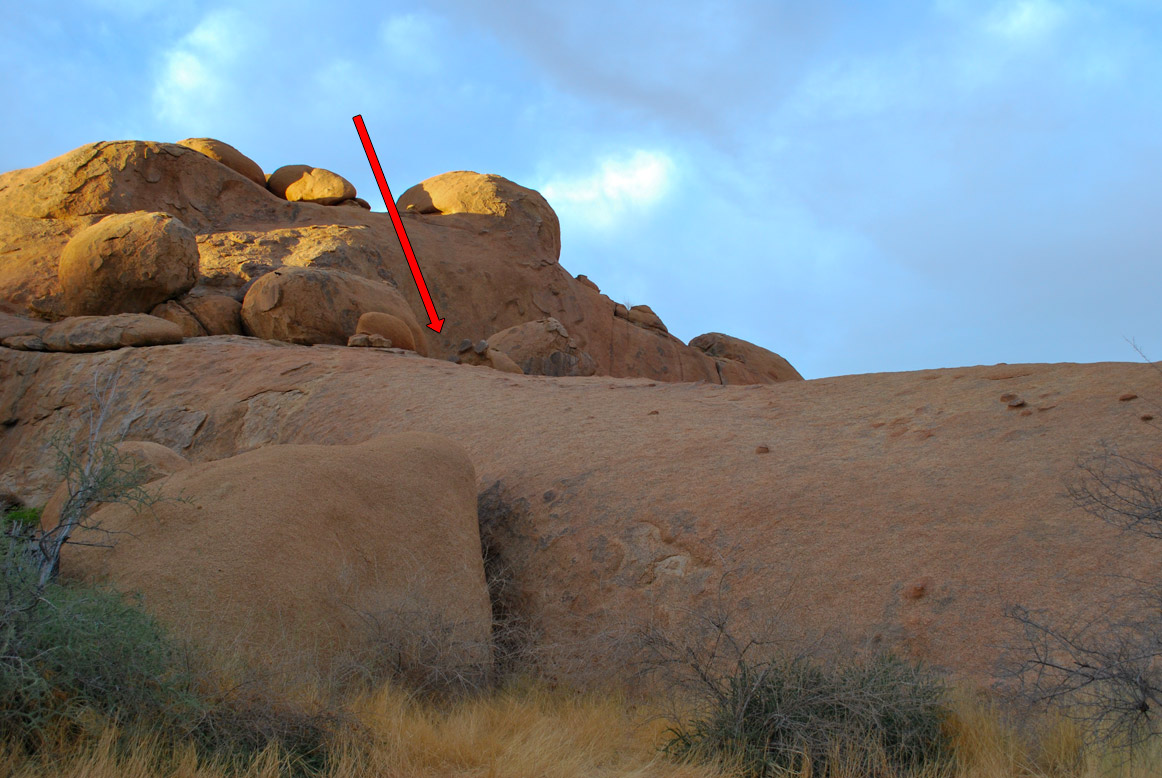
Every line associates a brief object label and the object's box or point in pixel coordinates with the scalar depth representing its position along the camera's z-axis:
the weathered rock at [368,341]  13.50
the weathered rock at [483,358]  14.72
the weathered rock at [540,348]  17.02
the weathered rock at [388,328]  14.12
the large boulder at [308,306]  14.86
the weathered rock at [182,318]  15.38
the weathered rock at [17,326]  13.68
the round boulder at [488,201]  25.20
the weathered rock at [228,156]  22.98
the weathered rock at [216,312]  15.57
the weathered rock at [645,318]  27.02
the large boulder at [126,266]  15.27
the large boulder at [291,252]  17.94
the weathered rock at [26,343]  13.11
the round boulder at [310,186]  24.12
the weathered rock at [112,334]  12.81
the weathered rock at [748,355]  27.81
